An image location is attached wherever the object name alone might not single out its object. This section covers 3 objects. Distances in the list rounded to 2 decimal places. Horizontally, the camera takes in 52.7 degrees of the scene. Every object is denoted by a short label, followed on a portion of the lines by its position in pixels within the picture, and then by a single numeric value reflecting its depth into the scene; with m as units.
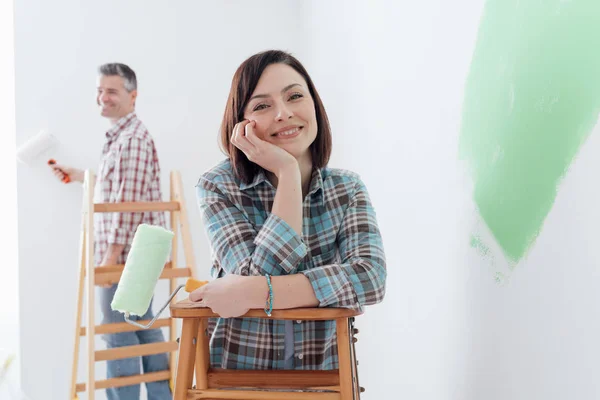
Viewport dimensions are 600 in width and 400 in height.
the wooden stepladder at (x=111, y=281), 2.14
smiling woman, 1.14
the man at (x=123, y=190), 2.30
